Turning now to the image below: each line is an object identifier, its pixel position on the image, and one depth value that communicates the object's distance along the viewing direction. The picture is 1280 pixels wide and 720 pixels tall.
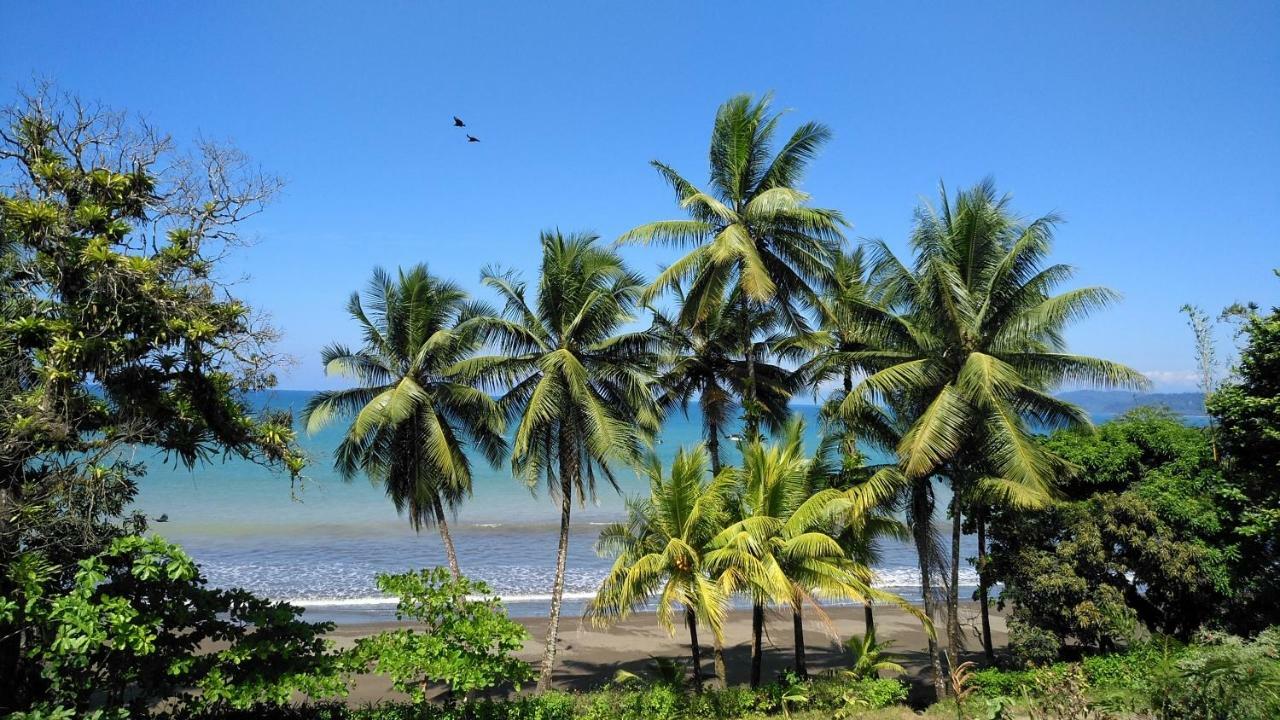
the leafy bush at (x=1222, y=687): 7.74
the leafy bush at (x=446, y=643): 9.71
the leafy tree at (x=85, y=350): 8.17
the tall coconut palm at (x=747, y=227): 14.75
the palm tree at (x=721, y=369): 16.98
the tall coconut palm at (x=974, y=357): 12.90
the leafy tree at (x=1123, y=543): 13.18
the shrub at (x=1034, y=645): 13.56
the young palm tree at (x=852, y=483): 13.70
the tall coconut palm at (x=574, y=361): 14.90
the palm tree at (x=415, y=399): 15.24
